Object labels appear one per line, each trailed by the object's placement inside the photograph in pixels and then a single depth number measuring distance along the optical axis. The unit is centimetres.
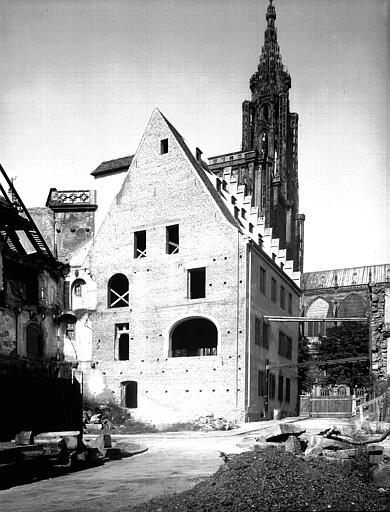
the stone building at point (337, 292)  10688
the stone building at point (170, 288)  3153
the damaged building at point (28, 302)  2788
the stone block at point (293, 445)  1443
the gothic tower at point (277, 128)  10291
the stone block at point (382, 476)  1010
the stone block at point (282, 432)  1703
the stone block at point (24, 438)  1438
